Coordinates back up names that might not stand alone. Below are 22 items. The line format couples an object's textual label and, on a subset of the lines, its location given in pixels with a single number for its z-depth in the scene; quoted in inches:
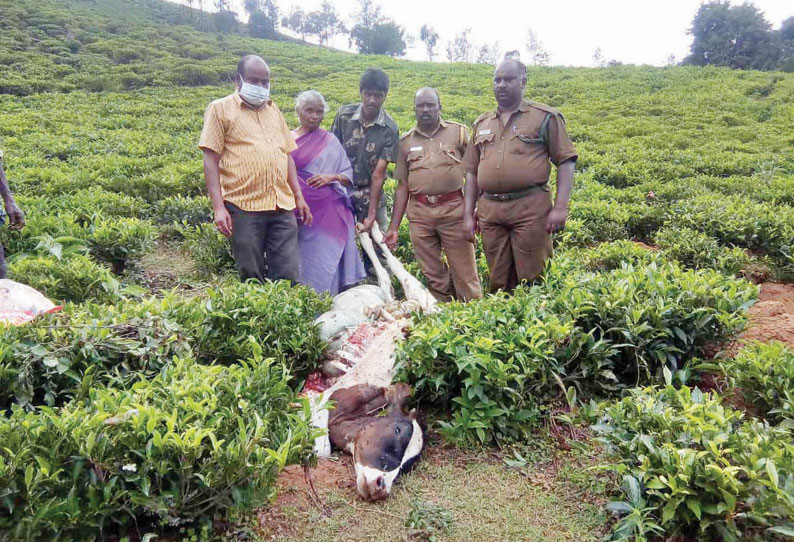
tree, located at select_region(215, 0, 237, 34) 1703.0
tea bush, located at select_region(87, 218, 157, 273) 191.0
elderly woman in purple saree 177.8
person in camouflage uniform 174.6
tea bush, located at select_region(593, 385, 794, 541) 70.0
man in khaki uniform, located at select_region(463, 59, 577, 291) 145.0
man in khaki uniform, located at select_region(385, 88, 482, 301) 166.7
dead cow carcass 92.8
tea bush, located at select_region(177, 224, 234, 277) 211.6
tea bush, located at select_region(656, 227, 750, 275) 198.7
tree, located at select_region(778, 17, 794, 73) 1096.8
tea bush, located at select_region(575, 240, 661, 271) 195.9
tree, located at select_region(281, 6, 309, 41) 2456.9
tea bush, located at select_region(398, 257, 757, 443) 102.1
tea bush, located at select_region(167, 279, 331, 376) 118.9
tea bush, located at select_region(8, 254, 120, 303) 154.8
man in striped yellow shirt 145.5
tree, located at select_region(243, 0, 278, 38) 1866.4
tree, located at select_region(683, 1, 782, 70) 1186.1
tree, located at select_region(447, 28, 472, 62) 2635.3
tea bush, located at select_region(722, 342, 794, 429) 93.4
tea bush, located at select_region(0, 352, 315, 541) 66.6
